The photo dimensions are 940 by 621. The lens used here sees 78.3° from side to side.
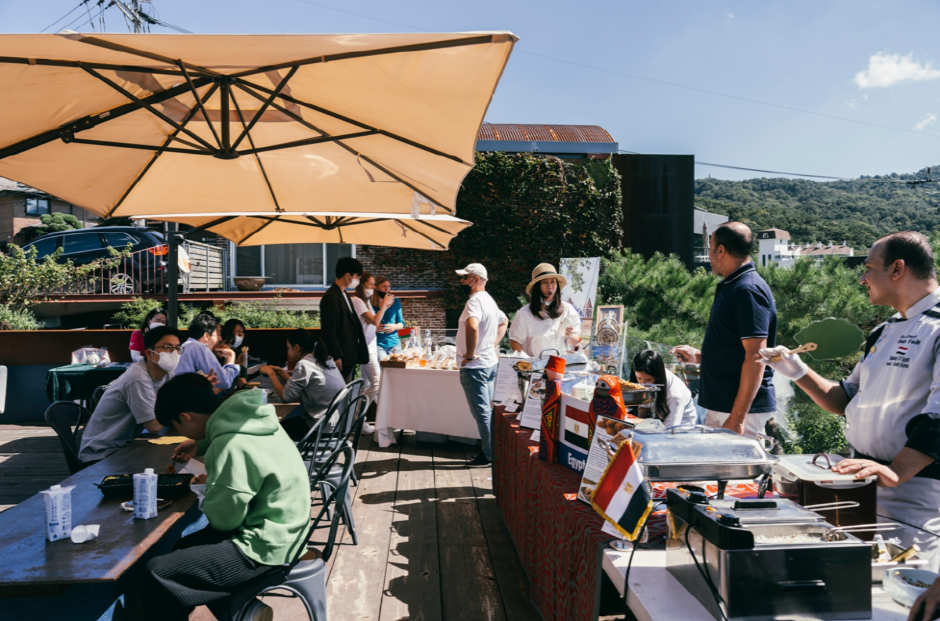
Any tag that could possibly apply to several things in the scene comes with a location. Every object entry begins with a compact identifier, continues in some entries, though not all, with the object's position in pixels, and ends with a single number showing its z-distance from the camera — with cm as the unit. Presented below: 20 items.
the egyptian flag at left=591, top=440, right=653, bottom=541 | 154
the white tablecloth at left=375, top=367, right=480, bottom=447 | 562
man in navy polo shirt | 248
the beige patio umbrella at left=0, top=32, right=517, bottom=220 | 213
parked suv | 1109
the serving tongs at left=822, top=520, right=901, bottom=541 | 128
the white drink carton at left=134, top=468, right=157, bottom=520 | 206
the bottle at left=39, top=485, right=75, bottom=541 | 184
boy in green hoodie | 197
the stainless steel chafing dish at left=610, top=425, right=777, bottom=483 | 163
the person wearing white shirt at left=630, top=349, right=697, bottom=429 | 282
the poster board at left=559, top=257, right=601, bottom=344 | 692
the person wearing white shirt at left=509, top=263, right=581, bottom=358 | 445
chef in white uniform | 165
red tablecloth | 176
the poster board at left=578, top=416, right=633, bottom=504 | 186
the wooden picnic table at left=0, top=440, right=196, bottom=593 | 164
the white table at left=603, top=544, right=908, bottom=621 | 124
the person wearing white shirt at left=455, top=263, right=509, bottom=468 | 467
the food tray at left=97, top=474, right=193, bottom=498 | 228
